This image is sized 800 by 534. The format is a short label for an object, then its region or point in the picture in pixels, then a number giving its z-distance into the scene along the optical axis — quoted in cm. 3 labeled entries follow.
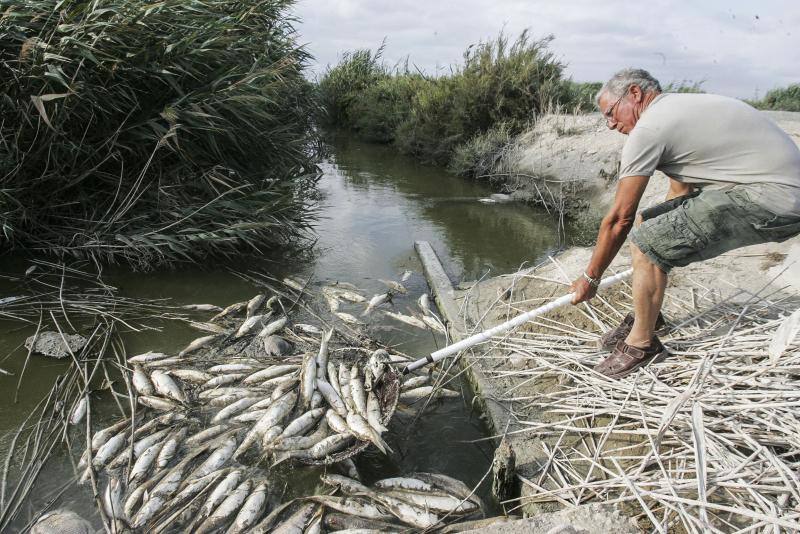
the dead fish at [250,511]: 325
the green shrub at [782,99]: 1991
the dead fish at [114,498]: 330
